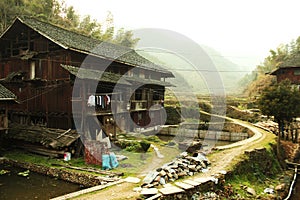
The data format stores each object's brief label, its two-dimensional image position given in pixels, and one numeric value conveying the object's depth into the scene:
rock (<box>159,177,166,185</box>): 10.87
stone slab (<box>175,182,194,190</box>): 10.34
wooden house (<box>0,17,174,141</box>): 18.45
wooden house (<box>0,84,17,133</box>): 16.22
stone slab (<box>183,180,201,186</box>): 10.72
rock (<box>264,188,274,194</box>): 12.59
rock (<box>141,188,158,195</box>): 9.70
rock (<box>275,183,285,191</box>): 13.15
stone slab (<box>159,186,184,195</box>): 9.77
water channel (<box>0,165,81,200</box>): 12.39
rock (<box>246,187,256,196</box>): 11.84
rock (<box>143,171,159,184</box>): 10.97
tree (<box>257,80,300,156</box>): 17.67
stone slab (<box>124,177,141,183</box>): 11.88
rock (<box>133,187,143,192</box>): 10.48
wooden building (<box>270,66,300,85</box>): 35.25
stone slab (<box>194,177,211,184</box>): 11.09
